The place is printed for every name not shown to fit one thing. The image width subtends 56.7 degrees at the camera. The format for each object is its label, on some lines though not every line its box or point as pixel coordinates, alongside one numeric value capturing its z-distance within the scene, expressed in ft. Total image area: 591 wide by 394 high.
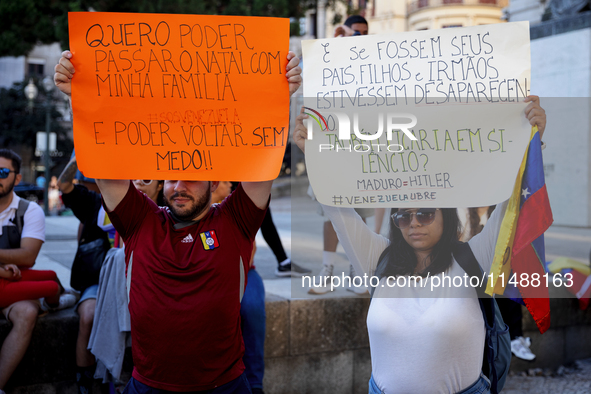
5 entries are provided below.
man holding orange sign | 7.38
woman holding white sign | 6.91
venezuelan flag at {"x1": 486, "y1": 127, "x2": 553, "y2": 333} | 7.30
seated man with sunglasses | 10.32
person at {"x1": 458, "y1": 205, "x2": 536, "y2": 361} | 14.78
